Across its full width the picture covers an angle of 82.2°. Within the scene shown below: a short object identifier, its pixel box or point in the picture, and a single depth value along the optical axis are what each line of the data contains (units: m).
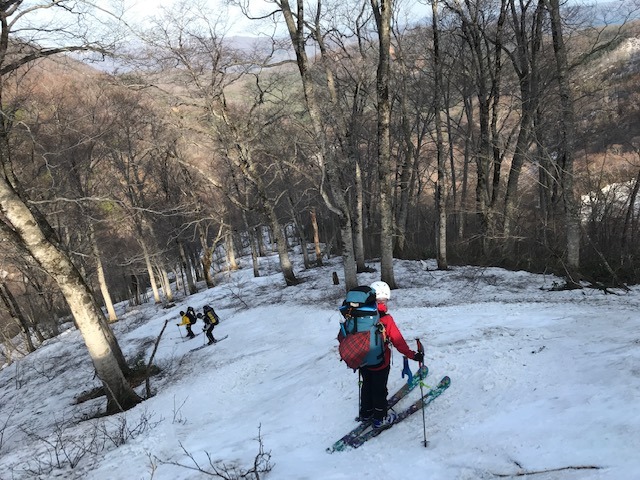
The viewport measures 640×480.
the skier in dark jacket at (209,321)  11.22
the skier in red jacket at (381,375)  4.25
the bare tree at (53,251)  5.98
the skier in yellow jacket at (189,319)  12.53
